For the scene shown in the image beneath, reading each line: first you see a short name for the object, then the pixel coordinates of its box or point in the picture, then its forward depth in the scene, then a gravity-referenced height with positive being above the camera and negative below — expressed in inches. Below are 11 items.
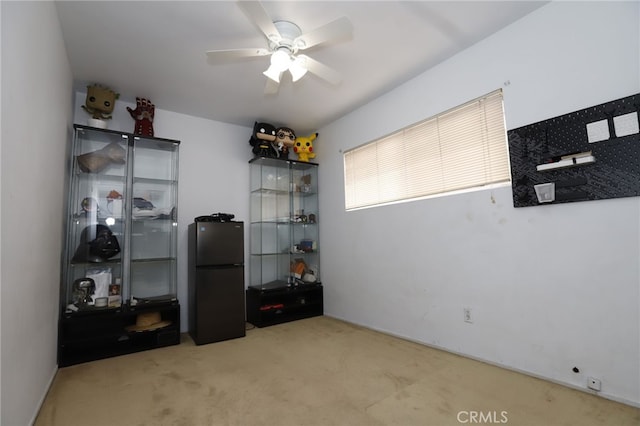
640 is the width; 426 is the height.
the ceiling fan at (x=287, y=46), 73.4 +52.8
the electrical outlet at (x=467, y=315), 100.2 -27.1
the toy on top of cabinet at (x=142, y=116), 129.2 +54.9
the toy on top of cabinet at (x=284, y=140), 160.9 +53.2
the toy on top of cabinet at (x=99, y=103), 117.6 +55.8
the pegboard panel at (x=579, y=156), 70.7 +19.1
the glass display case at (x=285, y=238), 155.5 +1.0
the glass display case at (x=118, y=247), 107.2 -0.8
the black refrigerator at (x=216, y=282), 122.9 -16.8
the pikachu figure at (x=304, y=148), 169.5 +51.2
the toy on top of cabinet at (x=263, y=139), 154.9 +52.0
